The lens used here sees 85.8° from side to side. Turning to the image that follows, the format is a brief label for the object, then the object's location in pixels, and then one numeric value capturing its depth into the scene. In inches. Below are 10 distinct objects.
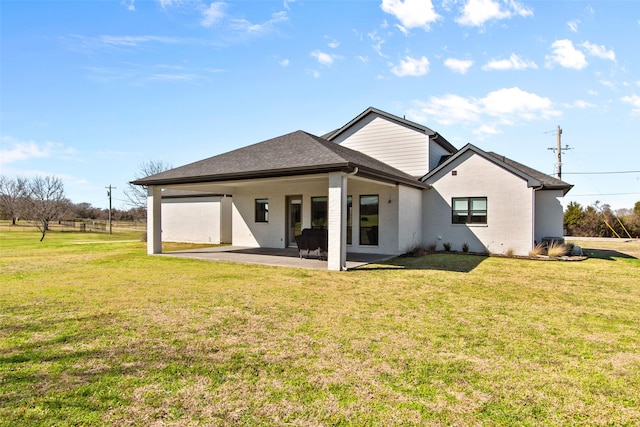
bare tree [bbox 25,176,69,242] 1408.7
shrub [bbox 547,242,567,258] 520.4
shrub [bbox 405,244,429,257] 537.0
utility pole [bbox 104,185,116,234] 1946.9
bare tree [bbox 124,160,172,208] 1620.3
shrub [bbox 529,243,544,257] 539.2
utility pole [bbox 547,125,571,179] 1167.0
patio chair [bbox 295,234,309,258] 490.9
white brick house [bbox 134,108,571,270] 522.9
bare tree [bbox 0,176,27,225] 1706.4
